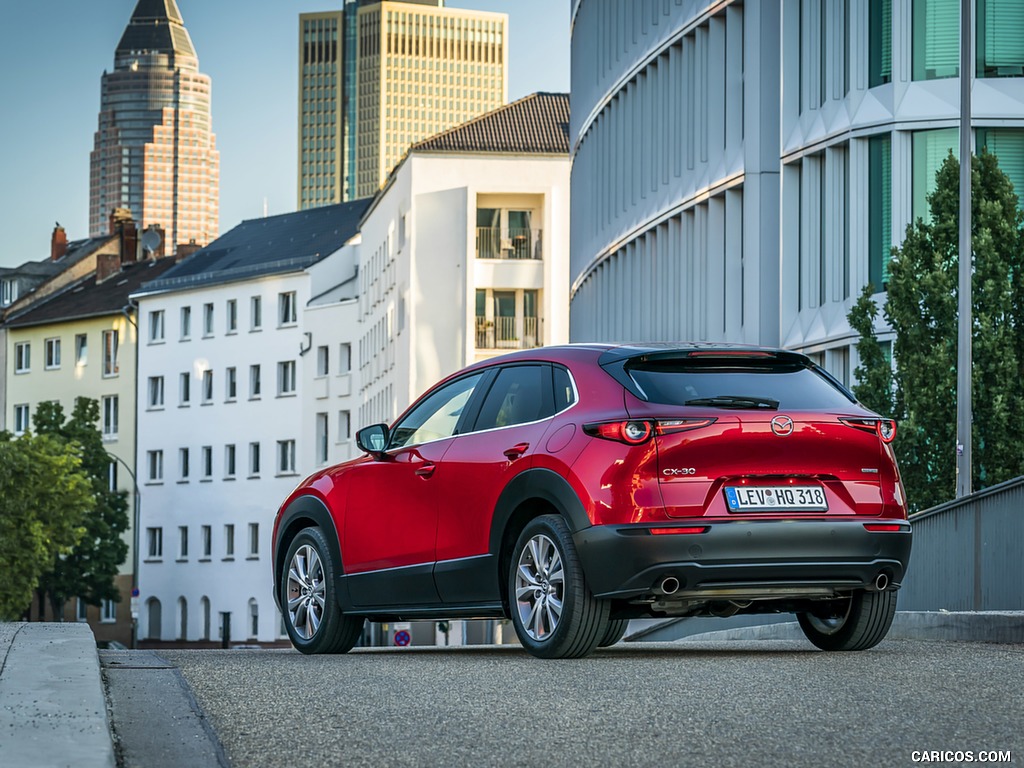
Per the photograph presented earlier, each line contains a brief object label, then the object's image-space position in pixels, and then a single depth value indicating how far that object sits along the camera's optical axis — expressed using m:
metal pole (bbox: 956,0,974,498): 20.34
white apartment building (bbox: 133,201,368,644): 91.56
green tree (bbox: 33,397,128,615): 84.81
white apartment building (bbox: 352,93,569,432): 77.56
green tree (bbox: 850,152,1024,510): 21.92
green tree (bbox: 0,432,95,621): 72.00
